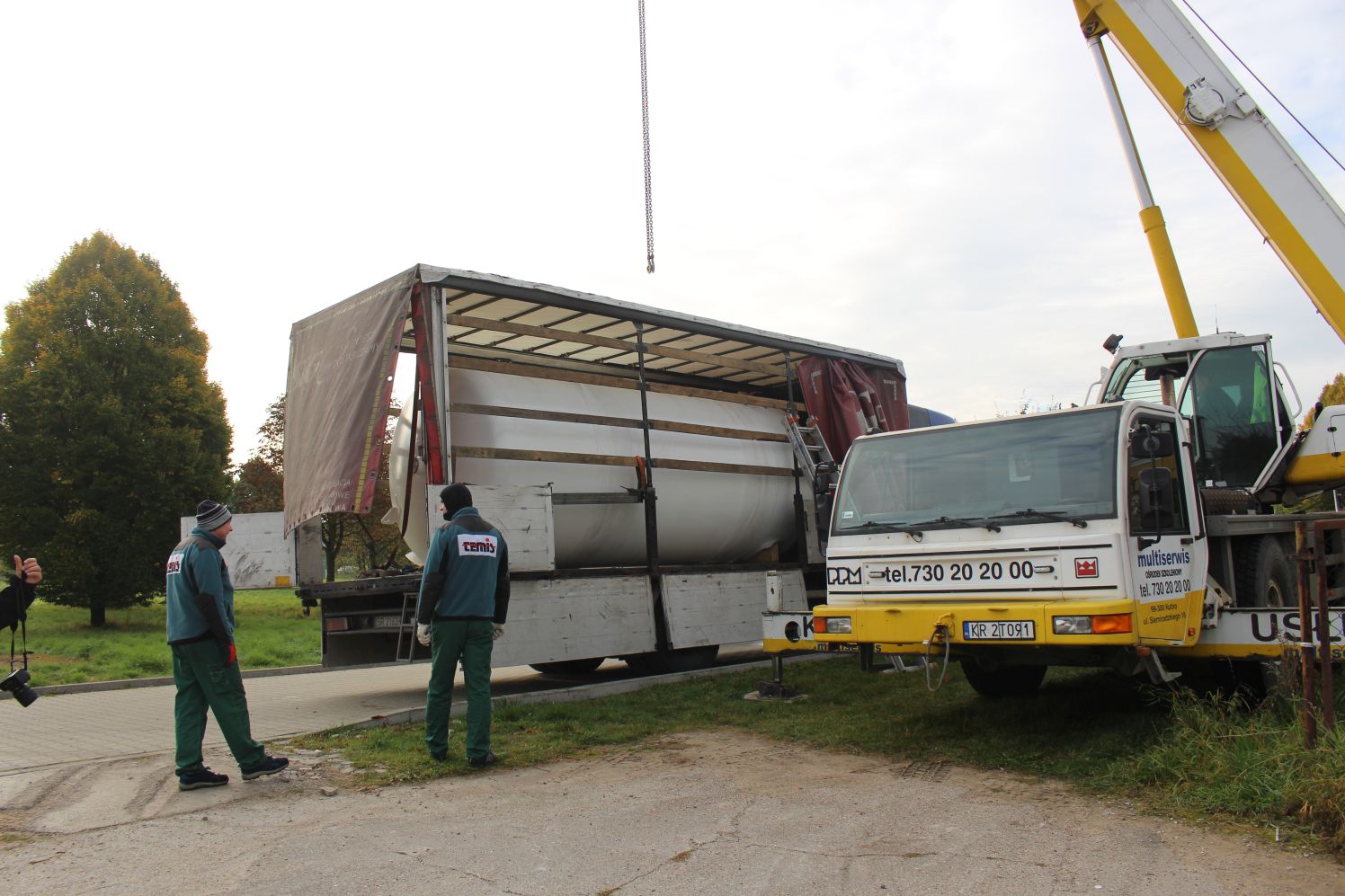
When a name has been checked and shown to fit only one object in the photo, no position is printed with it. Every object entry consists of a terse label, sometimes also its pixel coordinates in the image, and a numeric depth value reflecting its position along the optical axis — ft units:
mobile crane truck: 19.85
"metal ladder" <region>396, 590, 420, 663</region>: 27.94
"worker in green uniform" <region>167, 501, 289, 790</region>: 20.44
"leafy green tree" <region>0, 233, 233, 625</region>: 69.10
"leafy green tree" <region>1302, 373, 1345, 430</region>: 115.75
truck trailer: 28.89
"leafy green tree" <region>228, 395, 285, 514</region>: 88.53
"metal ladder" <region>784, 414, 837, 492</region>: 40.16
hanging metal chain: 44.19
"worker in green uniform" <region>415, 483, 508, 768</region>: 21.91
